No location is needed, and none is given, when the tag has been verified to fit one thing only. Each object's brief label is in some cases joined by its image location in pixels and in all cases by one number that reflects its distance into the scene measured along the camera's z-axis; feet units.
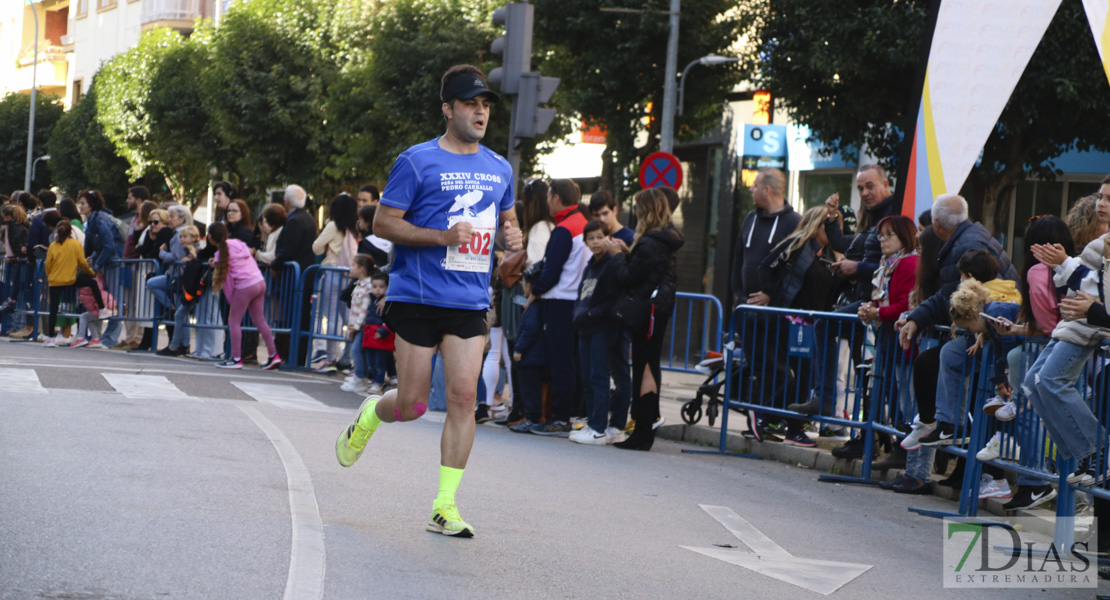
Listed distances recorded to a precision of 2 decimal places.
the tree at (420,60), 90.33
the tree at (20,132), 216.13
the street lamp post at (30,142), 196.85
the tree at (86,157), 169.17
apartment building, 176.86
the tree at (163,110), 140.15
